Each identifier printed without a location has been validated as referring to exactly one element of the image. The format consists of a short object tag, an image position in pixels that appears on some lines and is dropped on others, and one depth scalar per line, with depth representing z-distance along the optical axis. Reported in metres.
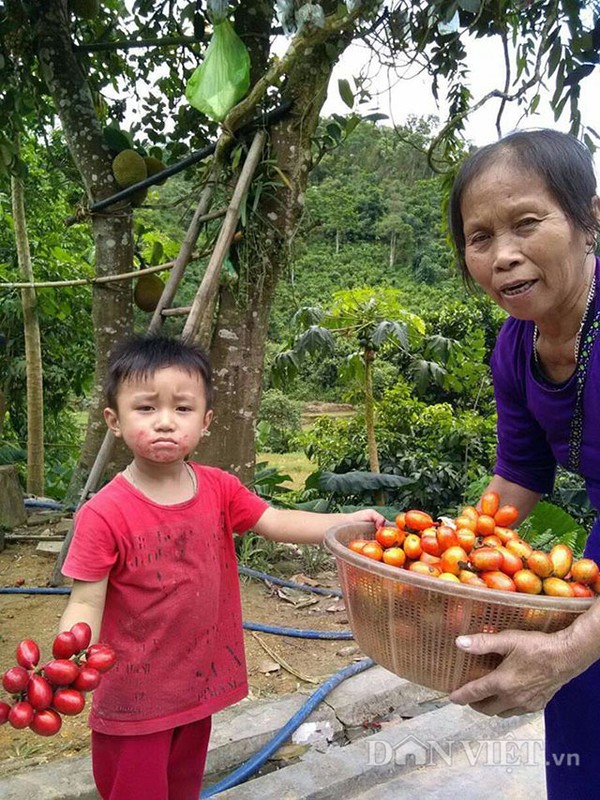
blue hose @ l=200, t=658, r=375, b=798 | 1.97
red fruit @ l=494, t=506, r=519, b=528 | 1.39
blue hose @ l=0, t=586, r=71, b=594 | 3.13
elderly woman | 1.06
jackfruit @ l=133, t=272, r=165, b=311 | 3.88
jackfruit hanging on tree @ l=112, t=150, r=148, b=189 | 3.56
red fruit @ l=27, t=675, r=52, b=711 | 1.02
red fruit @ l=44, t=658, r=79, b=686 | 1.04
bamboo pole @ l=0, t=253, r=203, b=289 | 2.97
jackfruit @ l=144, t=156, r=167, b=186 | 3.80
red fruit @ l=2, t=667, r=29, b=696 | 1.02
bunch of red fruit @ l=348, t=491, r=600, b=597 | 1.13
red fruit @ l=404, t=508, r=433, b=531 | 1.37
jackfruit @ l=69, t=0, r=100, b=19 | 3.91
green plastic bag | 2.55
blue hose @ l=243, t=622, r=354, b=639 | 2.90
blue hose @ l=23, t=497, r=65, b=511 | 4.56
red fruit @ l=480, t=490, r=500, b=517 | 1.45
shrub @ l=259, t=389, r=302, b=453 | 12.60
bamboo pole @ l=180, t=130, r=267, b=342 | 2.67
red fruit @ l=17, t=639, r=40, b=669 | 1.07
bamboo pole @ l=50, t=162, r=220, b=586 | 2.88
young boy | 1.39
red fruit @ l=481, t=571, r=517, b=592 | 1.11
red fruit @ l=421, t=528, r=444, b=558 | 1.25
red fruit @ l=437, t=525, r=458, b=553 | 1.24
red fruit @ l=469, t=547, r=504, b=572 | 1.15
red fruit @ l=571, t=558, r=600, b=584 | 1.15
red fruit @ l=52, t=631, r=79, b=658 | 1.09
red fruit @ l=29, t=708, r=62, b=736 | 1.00
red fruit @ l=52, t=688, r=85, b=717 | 1.03
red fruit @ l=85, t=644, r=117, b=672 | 1.10
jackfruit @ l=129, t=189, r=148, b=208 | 3.61
